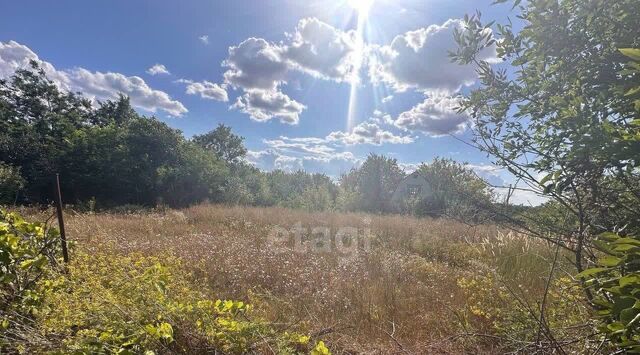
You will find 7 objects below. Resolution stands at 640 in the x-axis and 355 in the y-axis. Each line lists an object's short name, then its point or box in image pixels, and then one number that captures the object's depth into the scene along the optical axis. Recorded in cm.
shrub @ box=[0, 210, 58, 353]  225
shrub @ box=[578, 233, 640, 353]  78
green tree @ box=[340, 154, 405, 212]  2541
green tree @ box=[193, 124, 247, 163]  3628
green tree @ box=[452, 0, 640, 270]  153
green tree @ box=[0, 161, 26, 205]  1617
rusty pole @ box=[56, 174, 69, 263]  312
